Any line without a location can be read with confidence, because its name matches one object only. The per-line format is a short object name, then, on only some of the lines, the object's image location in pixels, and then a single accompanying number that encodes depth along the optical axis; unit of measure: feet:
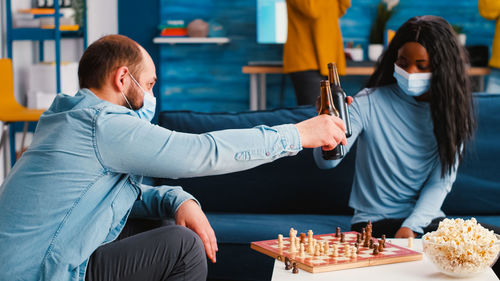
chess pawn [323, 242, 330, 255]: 8.80
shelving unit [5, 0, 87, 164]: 20.30
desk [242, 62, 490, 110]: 21.36
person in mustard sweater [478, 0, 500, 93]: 18.47
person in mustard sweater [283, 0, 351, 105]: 18.29
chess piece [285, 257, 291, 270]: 8.44
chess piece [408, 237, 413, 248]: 9.12
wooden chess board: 8.42
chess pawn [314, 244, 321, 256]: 8.74
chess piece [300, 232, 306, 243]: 9.02
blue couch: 11.77
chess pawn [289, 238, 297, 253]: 8.80
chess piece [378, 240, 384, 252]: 8.84
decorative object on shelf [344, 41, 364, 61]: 22.69
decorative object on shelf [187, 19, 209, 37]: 24.07
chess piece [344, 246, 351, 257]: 8.66
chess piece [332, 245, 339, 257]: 8.66
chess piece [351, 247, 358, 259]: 8.64
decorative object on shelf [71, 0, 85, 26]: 22.57
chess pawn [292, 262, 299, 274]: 8.36
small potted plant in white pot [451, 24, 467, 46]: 22.62
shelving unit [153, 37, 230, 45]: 23.80
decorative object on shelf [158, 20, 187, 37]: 24.33
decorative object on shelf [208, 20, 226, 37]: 24.81
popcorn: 8.14
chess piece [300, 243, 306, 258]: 8.66
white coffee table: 8.27
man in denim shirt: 8.18
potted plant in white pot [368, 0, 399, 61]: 23.54
